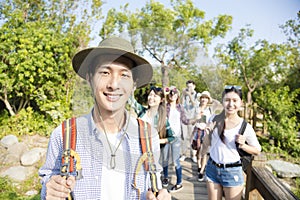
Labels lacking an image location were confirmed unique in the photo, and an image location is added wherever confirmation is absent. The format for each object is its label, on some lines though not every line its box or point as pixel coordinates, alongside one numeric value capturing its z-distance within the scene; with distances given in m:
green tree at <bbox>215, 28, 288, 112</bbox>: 8.78
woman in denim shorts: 1.96
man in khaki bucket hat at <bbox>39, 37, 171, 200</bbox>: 0.97
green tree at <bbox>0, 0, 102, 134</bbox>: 5.94
